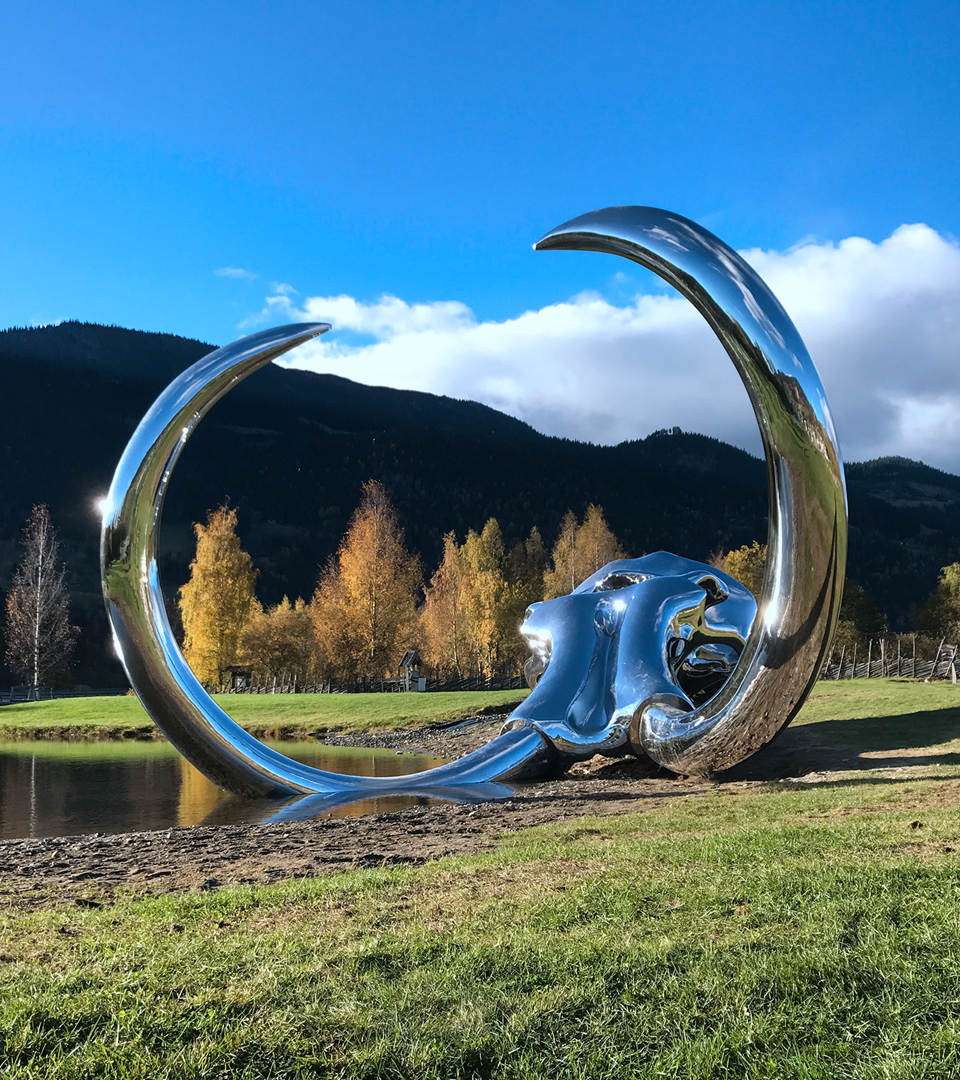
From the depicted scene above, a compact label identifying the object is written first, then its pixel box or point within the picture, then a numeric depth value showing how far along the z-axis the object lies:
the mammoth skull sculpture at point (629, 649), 12.11
